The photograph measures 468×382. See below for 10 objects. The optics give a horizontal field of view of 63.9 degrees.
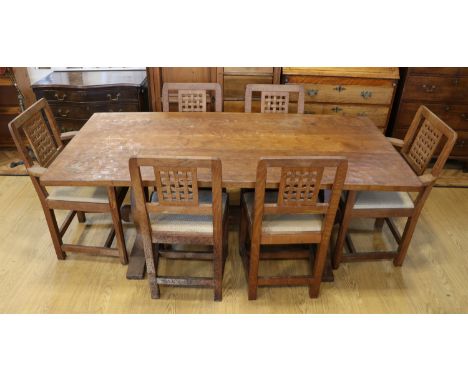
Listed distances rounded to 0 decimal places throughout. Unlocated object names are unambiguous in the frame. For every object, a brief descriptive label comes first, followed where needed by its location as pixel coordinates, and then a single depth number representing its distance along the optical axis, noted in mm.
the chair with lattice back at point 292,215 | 1618
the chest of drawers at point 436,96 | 3041
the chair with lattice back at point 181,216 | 1580
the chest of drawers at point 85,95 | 3041
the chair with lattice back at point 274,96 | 2572
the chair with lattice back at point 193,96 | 2553
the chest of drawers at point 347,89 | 3045
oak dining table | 1834
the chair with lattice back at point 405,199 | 2047
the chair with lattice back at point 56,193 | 2051
